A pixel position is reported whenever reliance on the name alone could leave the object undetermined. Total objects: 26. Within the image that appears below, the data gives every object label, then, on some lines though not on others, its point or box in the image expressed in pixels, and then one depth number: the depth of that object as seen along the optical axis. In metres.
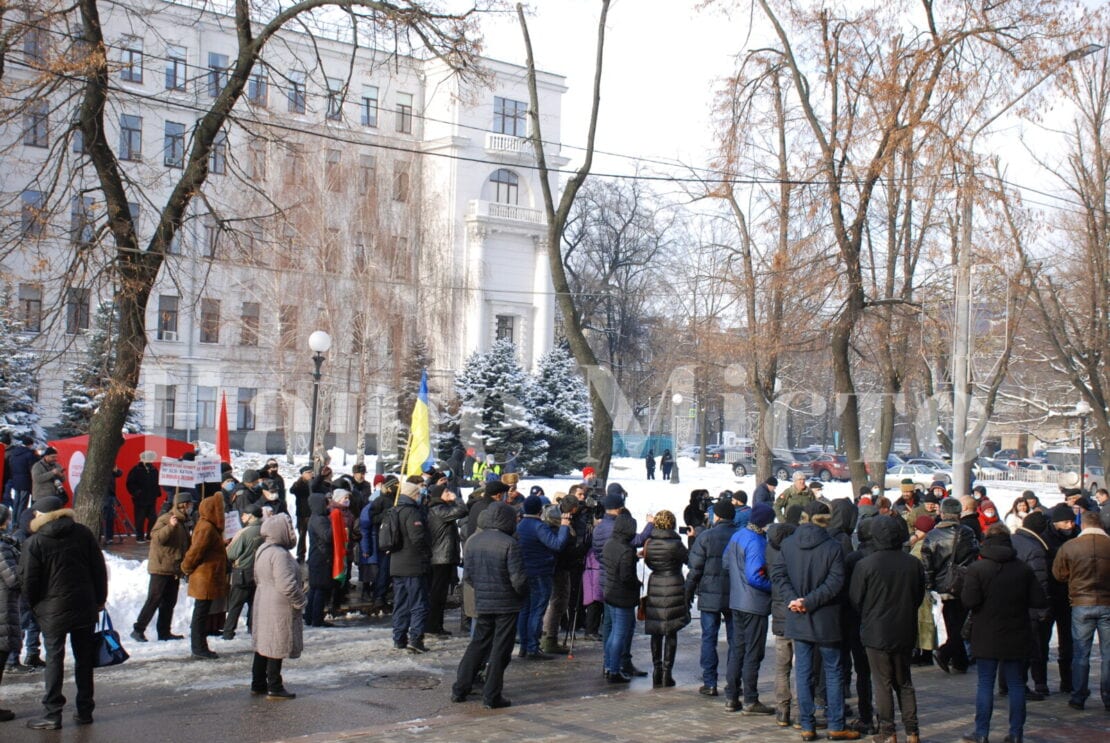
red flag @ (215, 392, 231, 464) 22.41
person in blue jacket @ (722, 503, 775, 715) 10.30
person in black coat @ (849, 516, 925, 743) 9.05
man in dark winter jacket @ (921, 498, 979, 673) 12.18
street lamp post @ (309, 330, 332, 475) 24.47
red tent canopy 22.20
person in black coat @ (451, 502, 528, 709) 10.28
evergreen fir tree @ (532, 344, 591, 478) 46.19
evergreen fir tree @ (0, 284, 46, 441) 40.40
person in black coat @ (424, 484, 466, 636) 13.20
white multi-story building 45.66
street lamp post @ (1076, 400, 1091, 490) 39.16
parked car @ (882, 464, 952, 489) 42.22
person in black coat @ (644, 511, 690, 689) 11.05
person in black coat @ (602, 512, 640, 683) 11.30
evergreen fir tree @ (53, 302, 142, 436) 42.47
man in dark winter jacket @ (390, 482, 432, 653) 12.48
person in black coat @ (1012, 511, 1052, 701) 11.41
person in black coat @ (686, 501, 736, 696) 10.90
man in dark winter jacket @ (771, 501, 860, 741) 9.33
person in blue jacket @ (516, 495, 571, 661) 12.24
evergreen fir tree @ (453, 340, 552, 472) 45.44
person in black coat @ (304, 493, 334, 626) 13.93
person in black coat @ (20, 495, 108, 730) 9.12
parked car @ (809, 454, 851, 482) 49.75
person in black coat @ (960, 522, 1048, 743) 9.43
